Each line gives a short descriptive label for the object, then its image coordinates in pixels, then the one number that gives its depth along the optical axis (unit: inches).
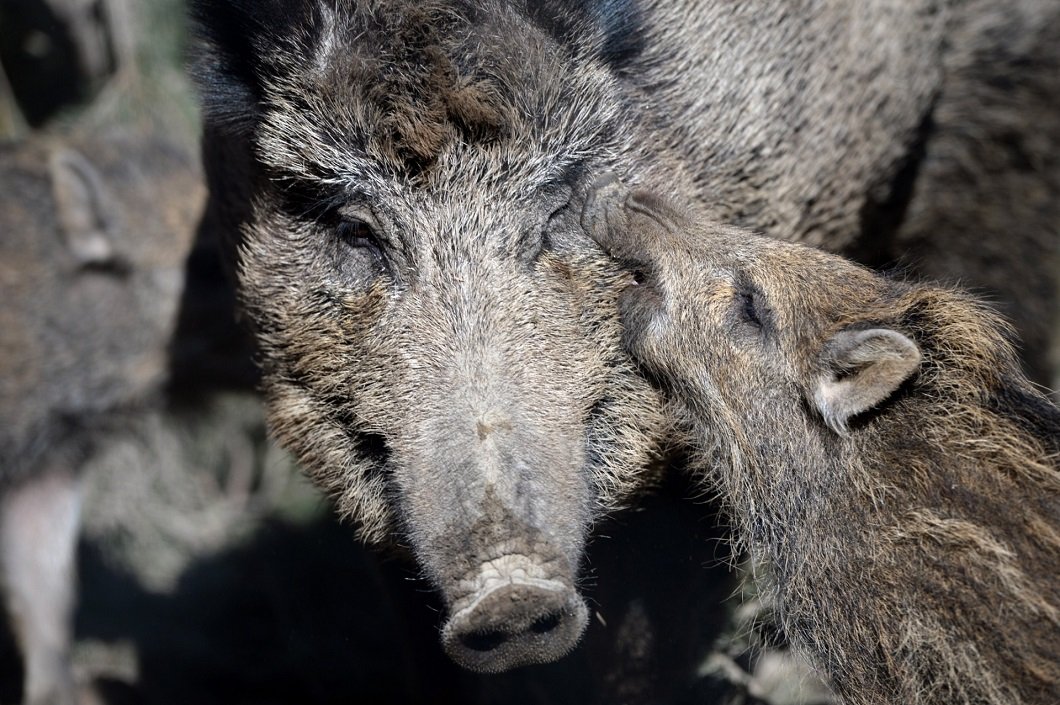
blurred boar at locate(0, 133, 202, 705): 396.5
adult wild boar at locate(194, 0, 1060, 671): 197.9
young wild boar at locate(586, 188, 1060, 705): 215.6
